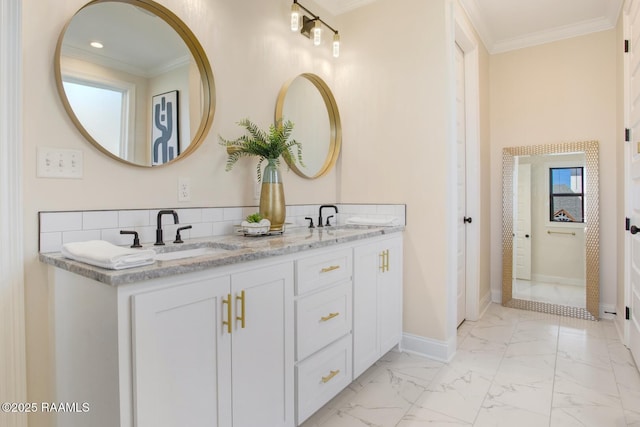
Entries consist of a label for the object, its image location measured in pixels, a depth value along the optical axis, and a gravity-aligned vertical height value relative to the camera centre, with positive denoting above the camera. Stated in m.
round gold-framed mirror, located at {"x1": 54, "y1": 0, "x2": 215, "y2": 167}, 1.37 +0.58
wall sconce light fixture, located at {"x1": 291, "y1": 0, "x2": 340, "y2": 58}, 2.33 +1.29
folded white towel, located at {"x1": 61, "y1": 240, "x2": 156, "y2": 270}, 0.99 -0.13
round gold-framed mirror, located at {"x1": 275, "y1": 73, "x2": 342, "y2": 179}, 2.38 +0.66
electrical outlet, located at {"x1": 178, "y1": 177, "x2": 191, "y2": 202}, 1.71 +0.11
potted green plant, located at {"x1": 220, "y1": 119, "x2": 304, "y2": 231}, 1.93 +0.30
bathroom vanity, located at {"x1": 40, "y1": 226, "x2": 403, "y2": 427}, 0.98 -0.43
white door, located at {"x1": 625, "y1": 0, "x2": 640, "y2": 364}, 2.09 +0.18
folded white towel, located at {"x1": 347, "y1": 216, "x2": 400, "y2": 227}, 2.39 -0.08
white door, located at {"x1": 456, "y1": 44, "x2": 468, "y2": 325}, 2.98 +0.20
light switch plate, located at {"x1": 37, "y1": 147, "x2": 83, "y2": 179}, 1.27 +0.18
